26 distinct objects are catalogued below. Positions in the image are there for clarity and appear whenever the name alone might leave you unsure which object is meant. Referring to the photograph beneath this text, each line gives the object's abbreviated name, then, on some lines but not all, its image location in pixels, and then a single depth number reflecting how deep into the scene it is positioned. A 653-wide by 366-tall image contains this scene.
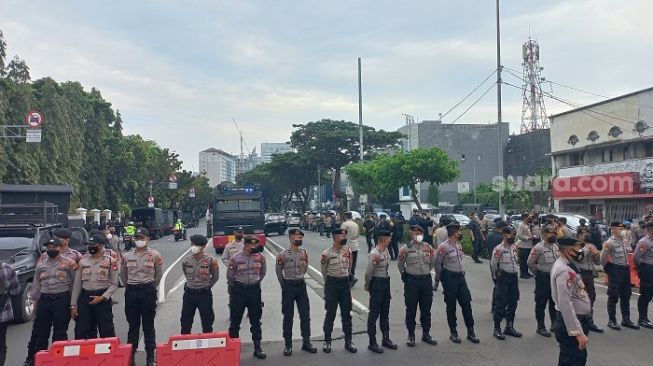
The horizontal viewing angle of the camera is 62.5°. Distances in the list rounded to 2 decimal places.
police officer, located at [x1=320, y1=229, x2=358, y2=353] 7.82
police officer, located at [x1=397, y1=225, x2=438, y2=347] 8.00
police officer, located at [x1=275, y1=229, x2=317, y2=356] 7.74
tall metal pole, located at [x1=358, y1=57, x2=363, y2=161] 36.56
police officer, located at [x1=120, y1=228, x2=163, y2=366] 7.19
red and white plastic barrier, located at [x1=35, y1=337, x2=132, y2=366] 5.58
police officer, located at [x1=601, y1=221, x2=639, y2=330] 8.97
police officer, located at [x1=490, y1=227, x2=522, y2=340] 8.44
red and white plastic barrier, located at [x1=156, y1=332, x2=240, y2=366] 5.88
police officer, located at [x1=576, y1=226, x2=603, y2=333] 8.76
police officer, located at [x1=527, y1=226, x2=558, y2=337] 8.52
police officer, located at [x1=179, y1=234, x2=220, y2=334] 7.48
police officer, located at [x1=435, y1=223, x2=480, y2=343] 8.13
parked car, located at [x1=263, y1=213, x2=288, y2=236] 36.38
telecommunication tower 65.12
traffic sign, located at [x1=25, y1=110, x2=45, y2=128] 23.62
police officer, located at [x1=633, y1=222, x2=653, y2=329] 8.74
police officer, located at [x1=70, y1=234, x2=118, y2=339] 7.05
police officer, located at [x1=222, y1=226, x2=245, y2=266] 10.05
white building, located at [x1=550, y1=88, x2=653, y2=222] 31.08
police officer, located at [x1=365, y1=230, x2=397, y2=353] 7.85
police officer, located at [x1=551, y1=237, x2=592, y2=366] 5.16
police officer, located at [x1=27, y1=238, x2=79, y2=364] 7.04
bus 23.75
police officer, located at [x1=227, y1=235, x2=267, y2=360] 7.58
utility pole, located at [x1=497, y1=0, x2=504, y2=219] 22.67
